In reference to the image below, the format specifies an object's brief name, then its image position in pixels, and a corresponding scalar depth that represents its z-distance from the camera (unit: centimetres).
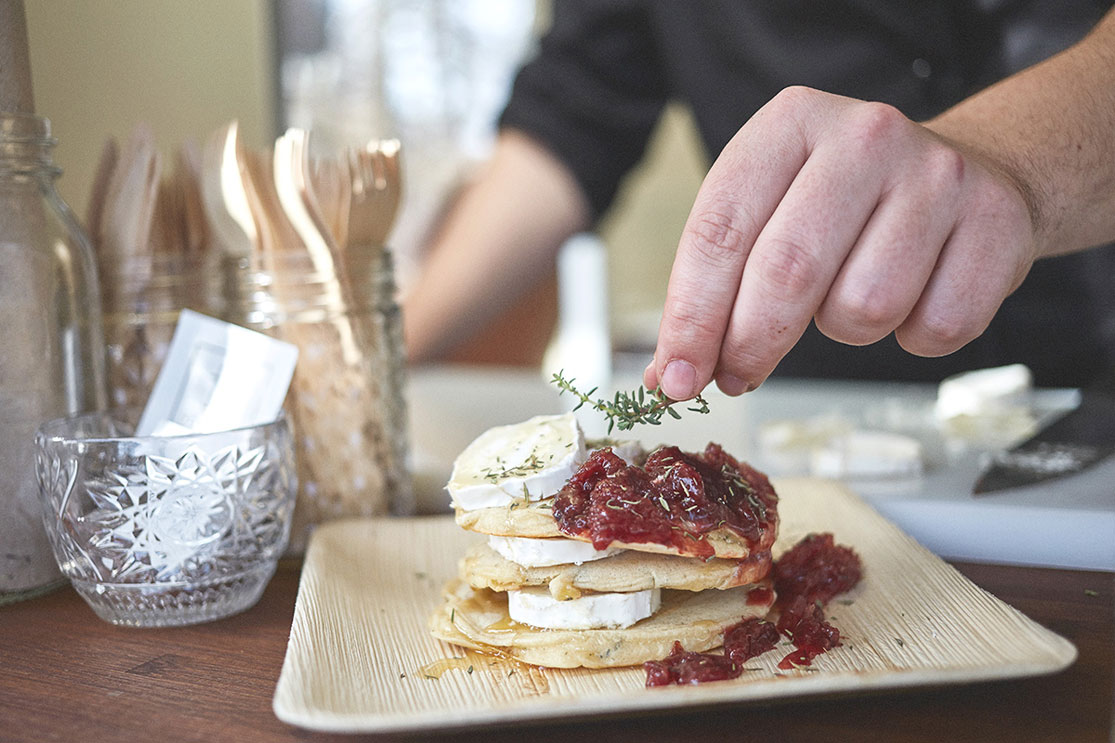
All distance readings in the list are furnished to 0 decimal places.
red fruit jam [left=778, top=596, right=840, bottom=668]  38
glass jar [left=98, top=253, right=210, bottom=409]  48
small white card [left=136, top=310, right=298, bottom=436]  46
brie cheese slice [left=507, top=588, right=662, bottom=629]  40
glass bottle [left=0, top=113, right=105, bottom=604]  44
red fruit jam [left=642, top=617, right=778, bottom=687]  37
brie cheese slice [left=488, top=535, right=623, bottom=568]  40
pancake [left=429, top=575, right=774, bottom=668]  39
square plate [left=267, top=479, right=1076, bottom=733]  34
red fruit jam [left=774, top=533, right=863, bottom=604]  42
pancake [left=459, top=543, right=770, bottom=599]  40
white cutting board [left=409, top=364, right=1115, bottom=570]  47
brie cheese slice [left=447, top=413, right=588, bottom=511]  41
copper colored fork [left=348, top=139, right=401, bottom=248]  49
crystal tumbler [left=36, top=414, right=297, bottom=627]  41
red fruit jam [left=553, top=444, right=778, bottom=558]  39
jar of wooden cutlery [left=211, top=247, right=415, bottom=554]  48
